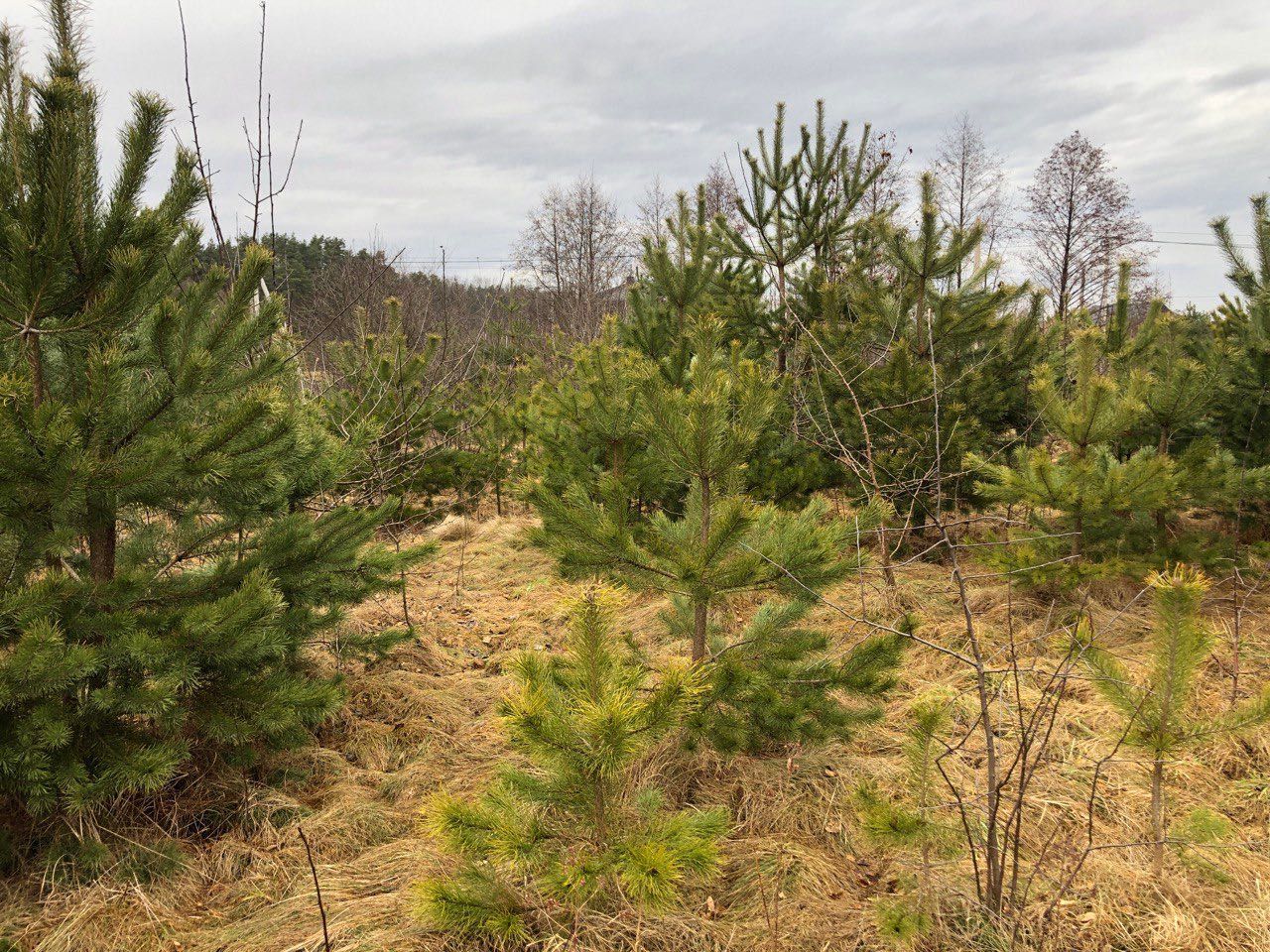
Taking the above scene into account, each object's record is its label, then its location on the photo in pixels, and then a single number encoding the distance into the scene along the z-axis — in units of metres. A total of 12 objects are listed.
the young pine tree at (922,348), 5.80
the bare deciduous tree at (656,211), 25.84
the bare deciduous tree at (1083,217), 19.86
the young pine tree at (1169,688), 2.10
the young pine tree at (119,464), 2.29
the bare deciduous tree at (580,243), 24.33
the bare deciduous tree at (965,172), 23.72
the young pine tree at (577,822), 1.95
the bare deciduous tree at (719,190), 22.62
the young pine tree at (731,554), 2.90
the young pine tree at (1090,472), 4.52
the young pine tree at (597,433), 5.64
